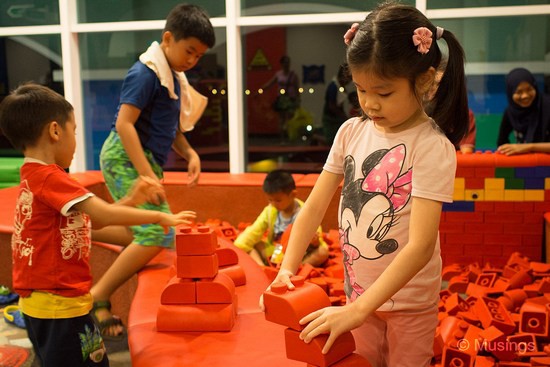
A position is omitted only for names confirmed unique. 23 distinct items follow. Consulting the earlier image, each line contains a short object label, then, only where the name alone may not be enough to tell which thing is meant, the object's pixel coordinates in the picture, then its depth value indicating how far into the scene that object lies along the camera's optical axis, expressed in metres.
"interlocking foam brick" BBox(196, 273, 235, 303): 2.05
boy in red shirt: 1.93
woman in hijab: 4.20
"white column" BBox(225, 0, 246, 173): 5.41
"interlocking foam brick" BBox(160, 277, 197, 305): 2.07
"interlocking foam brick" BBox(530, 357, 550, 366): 2.41
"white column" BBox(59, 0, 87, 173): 5.87
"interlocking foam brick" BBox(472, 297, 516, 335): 2.66
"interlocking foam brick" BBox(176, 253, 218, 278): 2.04
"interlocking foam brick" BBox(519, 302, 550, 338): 2.66
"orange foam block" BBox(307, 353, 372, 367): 1.38
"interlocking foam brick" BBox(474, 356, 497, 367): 2.39
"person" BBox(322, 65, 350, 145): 5.93
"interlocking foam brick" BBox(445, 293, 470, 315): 2.87
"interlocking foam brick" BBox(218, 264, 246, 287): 2.49
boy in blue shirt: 2.65
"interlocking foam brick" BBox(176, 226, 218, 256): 2.02
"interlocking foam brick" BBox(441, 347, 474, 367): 2.34
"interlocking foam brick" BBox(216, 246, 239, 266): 2.57
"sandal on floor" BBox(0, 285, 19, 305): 3.47
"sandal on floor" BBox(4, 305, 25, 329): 3.08
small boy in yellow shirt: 3.47
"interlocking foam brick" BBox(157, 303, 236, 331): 2.02
